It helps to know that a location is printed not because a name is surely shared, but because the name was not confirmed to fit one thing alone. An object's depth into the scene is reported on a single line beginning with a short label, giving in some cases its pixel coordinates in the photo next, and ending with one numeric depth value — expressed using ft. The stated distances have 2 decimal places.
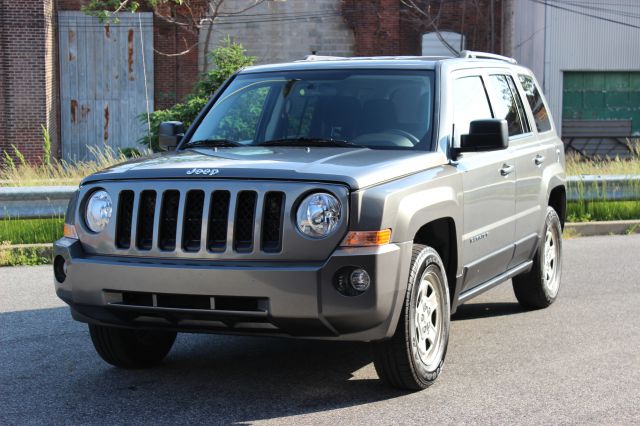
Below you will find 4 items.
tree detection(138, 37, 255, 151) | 76.48
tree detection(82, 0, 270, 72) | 113.09
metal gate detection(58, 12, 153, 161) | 115.03
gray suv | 17.43
